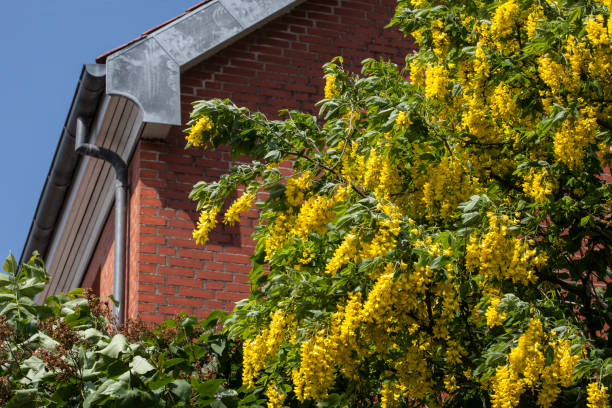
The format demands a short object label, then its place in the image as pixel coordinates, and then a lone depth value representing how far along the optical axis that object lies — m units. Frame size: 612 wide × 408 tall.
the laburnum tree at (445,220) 5.11
